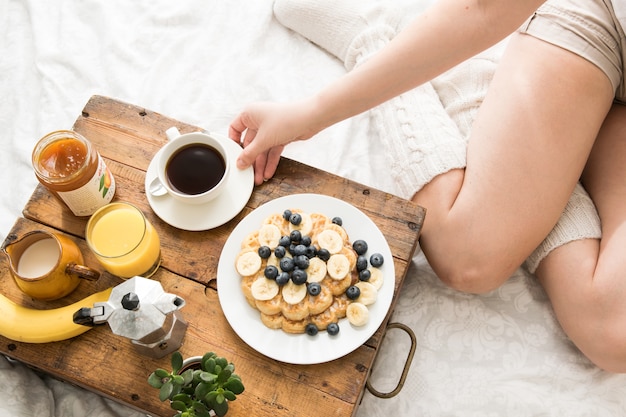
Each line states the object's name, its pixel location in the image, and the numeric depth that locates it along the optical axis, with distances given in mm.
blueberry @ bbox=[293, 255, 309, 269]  1047
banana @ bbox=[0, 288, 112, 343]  1040
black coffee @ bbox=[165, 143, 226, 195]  1129
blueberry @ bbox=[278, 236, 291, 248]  1073
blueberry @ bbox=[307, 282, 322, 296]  1032
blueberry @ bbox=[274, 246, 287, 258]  1063
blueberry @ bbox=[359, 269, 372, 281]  1065
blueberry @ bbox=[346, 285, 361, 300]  1049
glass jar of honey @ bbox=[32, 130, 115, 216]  1022
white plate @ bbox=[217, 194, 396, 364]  1029
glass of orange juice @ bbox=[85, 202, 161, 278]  1008
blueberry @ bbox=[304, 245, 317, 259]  1066
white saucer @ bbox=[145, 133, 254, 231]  1141
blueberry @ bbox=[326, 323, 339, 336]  1035
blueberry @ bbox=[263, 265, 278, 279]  1045
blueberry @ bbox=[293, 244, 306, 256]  1059
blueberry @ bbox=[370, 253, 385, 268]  1077
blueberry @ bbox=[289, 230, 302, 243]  1079
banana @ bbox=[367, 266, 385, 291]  1070
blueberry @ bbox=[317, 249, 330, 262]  1062
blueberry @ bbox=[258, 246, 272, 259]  1065
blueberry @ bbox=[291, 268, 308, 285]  1035
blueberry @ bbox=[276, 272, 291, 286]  1041
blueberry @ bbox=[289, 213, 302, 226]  1094
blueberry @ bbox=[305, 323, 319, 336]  1038
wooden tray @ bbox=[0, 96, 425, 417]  1031
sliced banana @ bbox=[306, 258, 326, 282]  1053
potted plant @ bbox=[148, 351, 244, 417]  850
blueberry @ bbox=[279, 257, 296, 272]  1048
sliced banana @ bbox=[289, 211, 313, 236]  1099
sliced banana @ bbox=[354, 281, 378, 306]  1053
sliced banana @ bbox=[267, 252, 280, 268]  1073
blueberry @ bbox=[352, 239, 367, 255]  1090
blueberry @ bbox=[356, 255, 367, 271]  1076
